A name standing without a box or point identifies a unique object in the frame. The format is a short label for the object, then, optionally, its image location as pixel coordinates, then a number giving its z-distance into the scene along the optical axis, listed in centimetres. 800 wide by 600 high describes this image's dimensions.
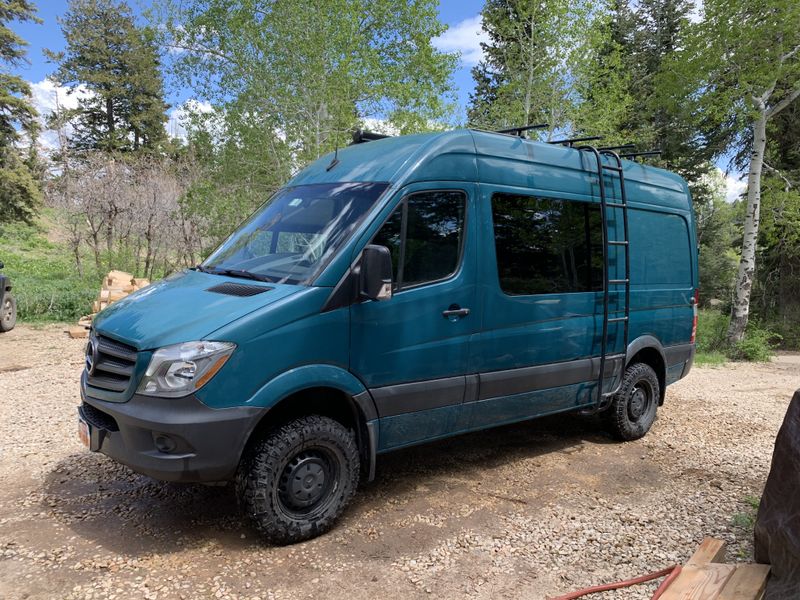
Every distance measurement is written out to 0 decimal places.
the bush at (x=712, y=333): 1571
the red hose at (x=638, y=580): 303
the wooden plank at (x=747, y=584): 277
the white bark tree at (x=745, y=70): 1360
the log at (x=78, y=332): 1080
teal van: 339
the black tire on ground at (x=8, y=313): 1123
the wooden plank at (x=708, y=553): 328
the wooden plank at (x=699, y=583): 287
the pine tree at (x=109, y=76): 3338
